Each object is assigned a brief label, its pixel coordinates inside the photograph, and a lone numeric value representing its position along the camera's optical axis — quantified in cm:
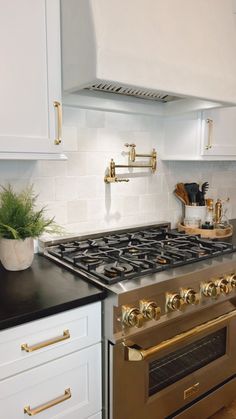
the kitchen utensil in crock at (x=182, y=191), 220
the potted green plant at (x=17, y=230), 134
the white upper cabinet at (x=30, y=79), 117
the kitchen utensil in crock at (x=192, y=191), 217
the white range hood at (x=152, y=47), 120
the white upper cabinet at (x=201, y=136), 188
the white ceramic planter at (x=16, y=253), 134
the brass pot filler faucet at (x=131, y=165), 182
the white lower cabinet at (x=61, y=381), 102
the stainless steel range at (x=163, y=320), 118
